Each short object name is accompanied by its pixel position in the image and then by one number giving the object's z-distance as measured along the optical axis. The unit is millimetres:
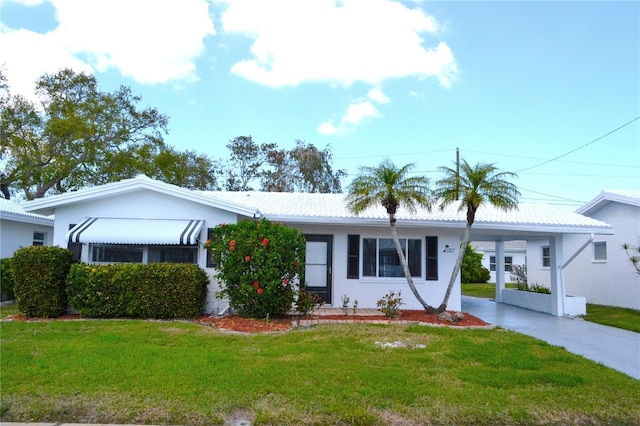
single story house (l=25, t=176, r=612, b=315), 12086
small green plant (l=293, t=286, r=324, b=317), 11477
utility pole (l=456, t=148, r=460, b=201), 11734
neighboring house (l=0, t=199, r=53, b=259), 16062
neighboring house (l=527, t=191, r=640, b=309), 17047
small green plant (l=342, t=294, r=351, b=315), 12181
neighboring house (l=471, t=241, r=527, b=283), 34031
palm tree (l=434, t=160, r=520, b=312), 11531
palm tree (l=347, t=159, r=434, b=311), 11859
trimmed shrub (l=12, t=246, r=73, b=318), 10867
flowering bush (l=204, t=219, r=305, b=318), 10773
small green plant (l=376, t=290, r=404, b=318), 11691
